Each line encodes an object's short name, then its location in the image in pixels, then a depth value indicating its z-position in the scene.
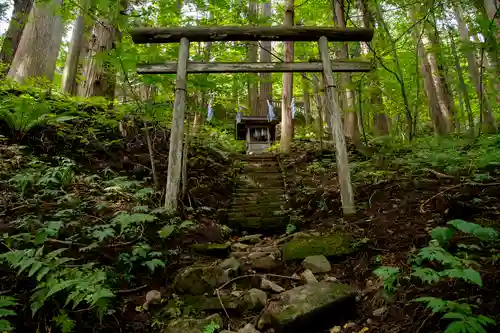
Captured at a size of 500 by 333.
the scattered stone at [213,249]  4.06
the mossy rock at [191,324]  2.43
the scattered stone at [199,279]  3.10
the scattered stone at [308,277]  3.16
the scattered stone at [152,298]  2.81
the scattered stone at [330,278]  3.13
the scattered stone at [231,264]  3.48
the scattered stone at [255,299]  2.86
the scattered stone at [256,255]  3.86
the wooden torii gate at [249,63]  5.20
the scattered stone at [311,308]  2.39
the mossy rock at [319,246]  3.62
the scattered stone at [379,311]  2.42
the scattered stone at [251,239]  4.88
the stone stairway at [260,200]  5.68
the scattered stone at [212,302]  2.84
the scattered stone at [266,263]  3.58
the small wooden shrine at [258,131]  13.45
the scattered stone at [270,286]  3.11
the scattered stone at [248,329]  2.48
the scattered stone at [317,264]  3.36
